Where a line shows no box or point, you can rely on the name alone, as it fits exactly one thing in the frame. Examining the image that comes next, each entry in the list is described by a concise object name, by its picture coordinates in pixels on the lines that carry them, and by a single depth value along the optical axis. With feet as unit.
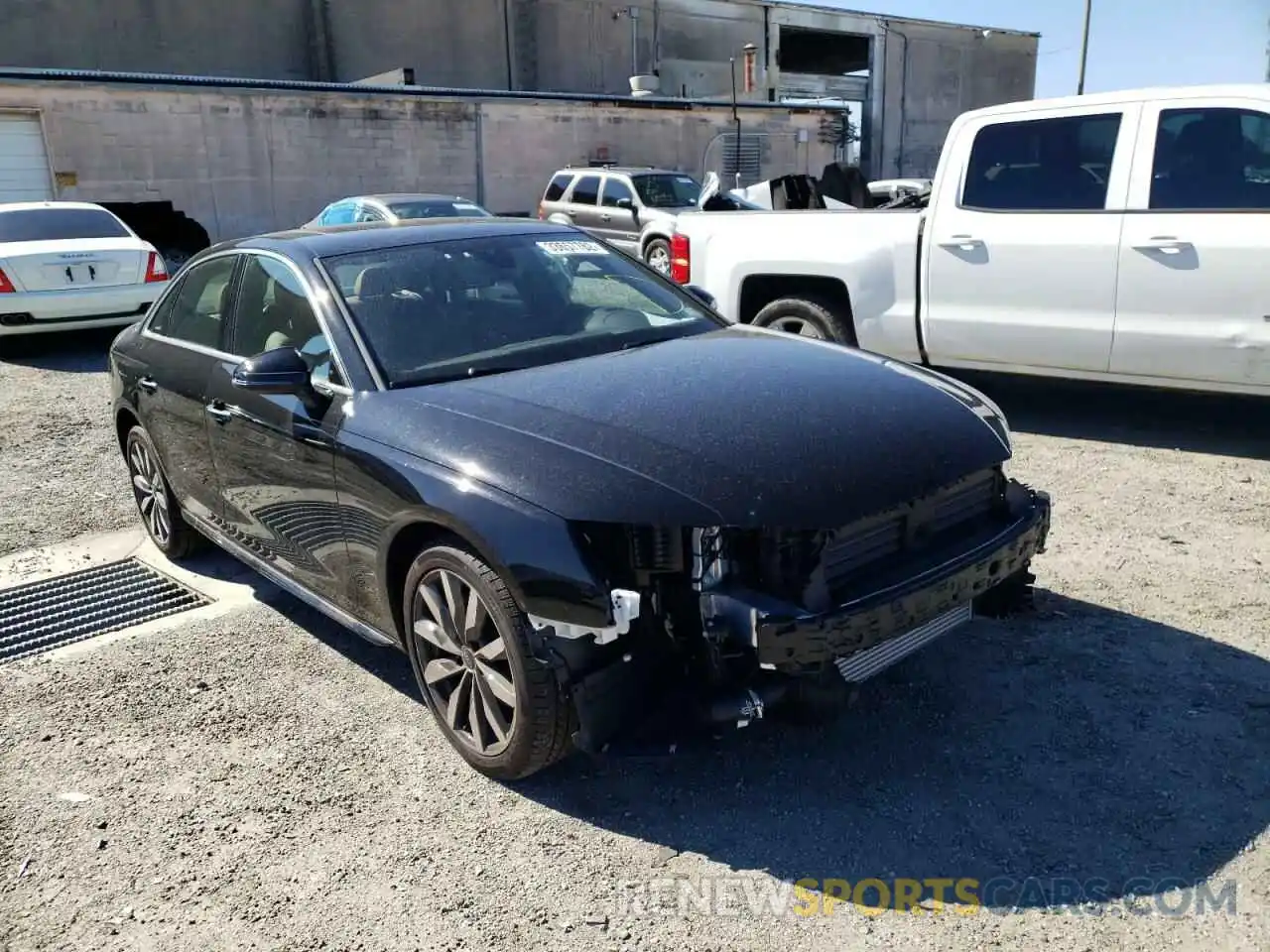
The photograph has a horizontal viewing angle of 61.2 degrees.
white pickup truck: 18.25
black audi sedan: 9.27
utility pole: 111.45
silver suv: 57.06
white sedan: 34.22
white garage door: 60.54
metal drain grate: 15.08
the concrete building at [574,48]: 90.43
